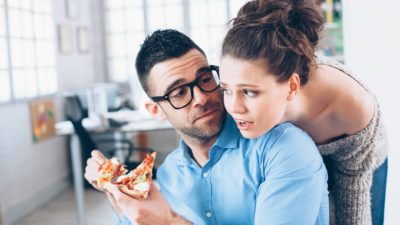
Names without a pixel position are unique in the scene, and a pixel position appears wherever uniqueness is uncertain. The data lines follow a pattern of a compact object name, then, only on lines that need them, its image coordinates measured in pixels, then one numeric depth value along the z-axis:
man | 0.98
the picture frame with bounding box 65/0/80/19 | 4.84
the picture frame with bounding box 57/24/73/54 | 4.62
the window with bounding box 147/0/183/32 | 5.85
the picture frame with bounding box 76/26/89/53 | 5.14
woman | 0.90
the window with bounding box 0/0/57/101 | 3.59
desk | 3.31
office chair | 3.27
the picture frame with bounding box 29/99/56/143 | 4.03
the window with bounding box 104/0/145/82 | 5.89
